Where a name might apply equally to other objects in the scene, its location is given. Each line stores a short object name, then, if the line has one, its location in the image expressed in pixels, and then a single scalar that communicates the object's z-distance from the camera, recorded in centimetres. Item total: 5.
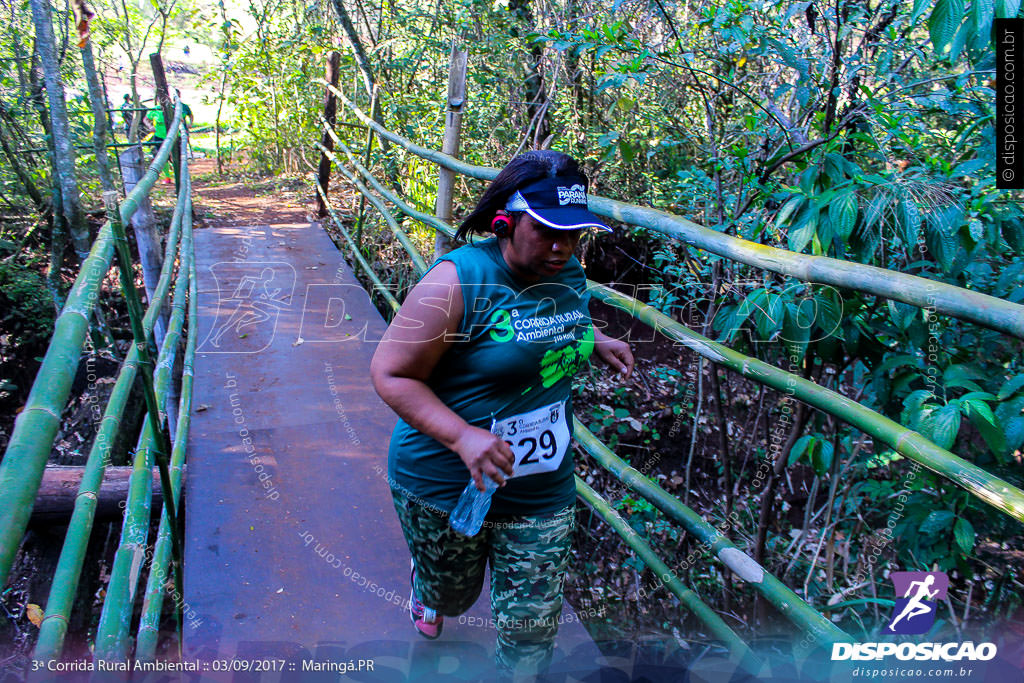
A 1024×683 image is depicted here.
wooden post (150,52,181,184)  660
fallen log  292
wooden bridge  118
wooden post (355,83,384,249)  509
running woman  149
